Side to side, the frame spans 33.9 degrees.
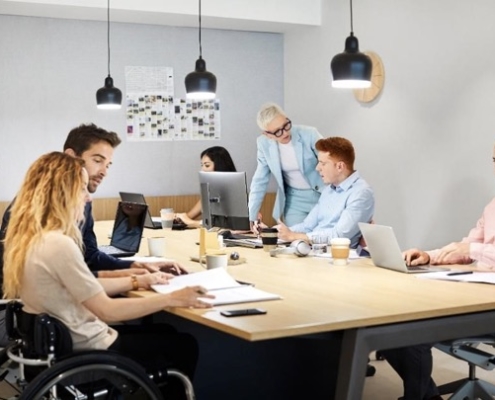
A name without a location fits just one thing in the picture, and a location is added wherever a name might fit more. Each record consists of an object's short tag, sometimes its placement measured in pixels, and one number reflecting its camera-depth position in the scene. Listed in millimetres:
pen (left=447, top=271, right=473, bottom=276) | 3288
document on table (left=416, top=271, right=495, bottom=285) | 3084
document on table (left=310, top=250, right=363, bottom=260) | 3875
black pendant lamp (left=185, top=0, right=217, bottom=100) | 4965
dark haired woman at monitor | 6262
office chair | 3173
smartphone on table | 2502
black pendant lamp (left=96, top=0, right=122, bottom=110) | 6328
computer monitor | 4527
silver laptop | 3361
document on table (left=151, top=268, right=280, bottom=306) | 2758
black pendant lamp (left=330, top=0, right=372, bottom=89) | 3910
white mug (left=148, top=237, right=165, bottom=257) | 4059
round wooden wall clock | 6484
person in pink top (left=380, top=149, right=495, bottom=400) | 3305
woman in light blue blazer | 5621
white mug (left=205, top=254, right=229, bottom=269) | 3486
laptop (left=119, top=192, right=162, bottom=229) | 5759
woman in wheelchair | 2584
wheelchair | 2383
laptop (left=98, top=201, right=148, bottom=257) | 4211
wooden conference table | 2414
